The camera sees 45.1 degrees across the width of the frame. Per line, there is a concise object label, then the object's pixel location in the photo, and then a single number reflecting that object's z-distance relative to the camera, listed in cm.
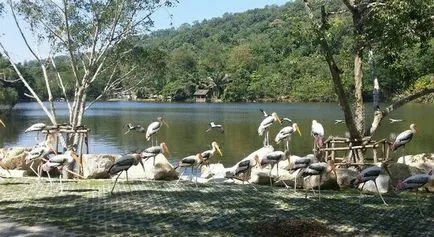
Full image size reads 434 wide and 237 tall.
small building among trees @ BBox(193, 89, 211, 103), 10994
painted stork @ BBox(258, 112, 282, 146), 1744
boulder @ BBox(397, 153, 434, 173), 1559
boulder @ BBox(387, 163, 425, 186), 1360
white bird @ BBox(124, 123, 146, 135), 2205
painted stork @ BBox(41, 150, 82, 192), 1214
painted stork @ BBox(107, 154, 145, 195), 1170
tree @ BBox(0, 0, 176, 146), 1936
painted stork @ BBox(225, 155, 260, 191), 1289
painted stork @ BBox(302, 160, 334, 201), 1110
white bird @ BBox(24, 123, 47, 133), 1590
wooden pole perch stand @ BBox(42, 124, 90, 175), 1623
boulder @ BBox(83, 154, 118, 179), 1480
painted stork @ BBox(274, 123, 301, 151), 1587
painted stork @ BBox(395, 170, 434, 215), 980
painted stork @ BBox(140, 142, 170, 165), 1411
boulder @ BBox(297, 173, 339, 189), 1282
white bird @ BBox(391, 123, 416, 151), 1483
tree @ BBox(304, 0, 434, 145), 1218
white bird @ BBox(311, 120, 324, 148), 1608
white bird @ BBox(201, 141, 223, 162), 1448
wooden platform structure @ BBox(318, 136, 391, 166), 1568
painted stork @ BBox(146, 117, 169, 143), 1717
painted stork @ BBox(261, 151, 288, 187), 1271
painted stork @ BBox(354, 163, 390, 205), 1039
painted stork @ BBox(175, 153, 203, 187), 1349
